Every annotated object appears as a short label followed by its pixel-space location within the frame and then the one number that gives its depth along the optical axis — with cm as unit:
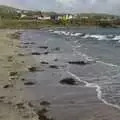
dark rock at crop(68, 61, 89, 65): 2809
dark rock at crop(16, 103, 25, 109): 1333
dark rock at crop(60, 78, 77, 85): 1877
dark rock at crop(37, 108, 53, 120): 1205
